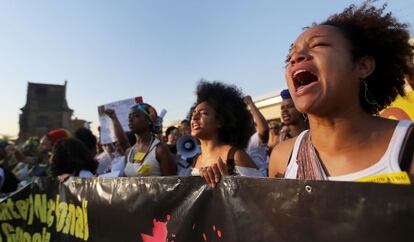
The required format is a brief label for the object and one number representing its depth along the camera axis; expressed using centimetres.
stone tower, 3462
